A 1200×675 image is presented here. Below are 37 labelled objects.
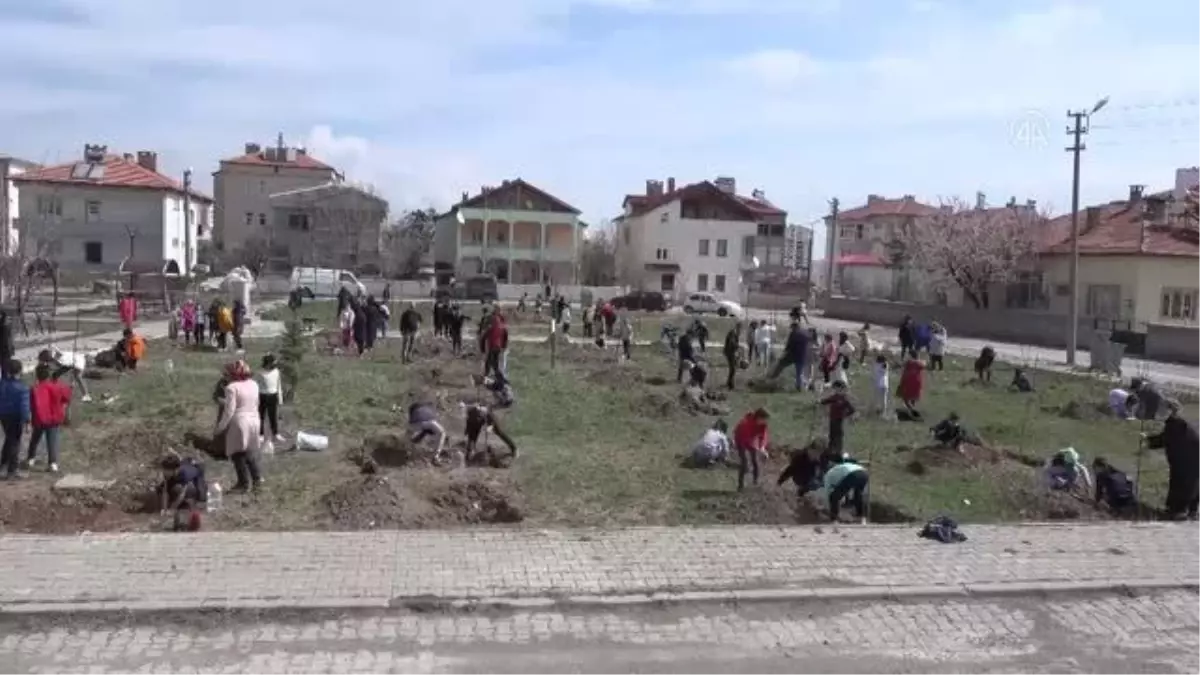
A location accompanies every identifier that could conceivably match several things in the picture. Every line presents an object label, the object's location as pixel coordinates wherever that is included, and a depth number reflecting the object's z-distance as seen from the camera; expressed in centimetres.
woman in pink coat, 1112
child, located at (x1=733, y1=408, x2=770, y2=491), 1202
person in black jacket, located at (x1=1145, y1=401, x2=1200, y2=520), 1142
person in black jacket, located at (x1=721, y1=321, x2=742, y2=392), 2238
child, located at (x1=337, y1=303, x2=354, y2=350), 2785
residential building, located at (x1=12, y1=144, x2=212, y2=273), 6281
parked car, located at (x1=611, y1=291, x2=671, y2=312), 5931
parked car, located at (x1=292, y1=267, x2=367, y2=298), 5434
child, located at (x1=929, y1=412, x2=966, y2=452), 1470
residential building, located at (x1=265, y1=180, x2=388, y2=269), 7219
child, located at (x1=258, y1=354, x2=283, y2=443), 1373
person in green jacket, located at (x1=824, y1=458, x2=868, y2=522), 1093
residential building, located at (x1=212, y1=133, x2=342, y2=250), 7931
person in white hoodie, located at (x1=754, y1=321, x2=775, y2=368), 2669
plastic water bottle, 1041
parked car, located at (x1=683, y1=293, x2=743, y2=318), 5897
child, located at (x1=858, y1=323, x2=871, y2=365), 2933
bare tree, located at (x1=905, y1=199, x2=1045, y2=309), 5337
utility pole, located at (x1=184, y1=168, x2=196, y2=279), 6034
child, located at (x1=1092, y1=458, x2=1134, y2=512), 1186
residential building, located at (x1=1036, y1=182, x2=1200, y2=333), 4503
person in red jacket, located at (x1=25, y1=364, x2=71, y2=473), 1183
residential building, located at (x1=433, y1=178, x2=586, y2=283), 7225
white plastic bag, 1380
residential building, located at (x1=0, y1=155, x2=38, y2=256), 4112
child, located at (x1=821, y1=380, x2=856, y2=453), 1366
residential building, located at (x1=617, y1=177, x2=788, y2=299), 7344
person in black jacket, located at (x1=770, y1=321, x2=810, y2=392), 2206
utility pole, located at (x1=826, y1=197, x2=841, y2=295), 7794
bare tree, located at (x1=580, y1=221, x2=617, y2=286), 7925
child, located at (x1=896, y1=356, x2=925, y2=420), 1850
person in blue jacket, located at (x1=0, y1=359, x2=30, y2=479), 1171
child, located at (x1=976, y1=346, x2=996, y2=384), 2584
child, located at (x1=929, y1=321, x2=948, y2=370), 2805
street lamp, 3388
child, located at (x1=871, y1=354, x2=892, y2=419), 1870
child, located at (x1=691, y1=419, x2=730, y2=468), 1346
